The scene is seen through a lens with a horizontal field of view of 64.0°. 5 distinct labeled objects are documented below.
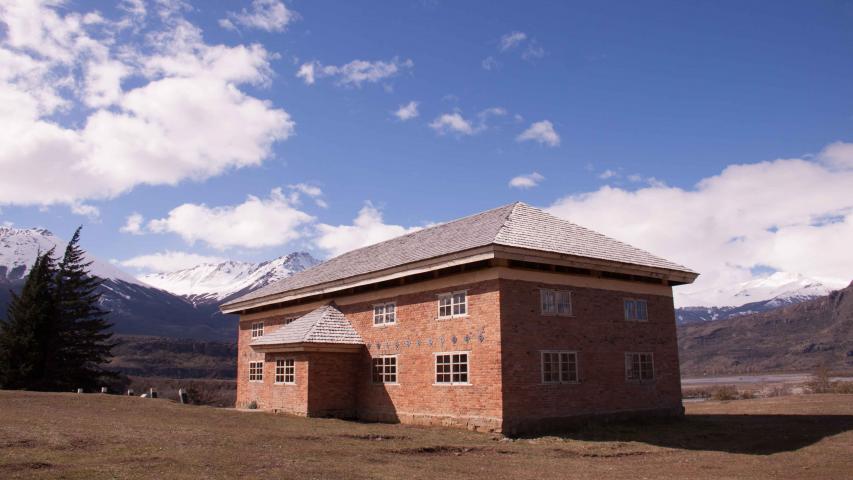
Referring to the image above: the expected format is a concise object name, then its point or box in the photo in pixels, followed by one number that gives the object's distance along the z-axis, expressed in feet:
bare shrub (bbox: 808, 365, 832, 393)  137.94
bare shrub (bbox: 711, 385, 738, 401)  138.58
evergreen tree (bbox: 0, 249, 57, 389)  138.93
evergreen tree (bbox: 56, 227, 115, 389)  145.89
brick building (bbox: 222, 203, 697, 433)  68.49
